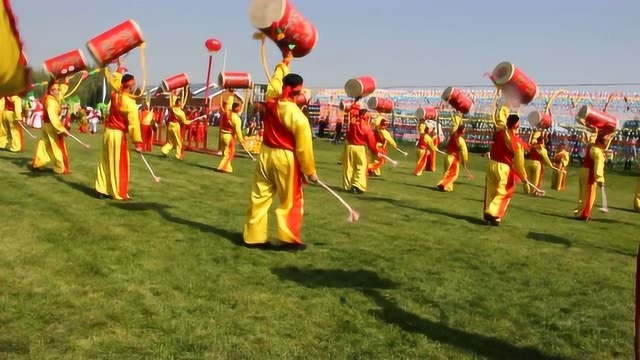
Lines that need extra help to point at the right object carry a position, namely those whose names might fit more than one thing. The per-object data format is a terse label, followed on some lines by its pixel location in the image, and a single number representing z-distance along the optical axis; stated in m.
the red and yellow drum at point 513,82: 8.53
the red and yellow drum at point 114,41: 8.58
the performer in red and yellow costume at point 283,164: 6.38
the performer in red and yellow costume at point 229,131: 15.21
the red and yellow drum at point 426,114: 21.56
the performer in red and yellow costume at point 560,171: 18.06
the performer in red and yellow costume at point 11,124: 15.98
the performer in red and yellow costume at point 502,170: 9.56
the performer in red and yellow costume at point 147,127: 20.39
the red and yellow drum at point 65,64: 10.98
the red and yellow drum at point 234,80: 17.36
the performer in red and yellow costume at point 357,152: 12.91
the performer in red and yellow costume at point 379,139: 16.53
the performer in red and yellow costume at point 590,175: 11.02
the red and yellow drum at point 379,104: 19.02
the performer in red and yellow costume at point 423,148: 19.06
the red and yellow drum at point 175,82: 19.73
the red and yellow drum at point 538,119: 17.37
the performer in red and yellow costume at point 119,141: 9.17
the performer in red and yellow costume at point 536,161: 16.34
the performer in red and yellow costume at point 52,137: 11.00
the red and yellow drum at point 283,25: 6.23
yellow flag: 2.06
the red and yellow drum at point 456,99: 13.44
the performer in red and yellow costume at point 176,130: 18.19
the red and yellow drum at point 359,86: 13.19
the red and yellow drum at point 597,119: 10.80
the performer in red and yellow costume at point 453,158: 14.82
